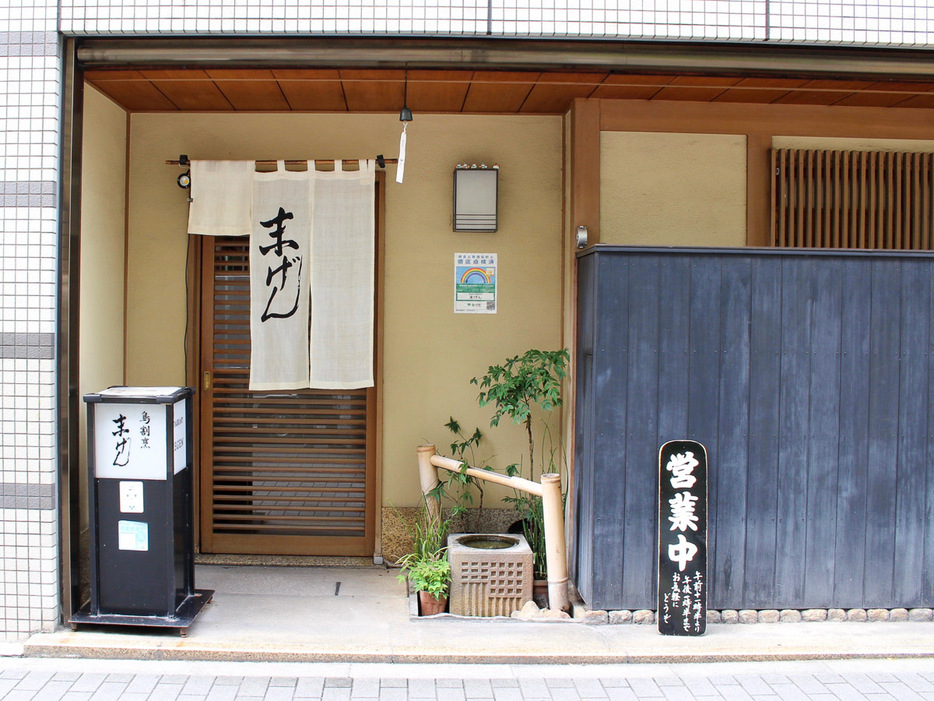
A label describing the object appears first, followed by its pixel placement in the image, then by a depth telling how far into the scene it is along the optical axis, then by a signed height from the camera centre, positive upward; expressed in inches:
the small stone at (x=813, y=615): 207.0 -79.2
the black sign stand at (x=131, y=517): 194.1 -48.0
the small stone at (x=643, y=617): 206.2 -79.9
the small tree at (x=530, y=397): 226.4 -15.0
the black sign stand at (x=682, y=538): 198.2 -54.3
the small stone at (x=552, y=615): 208.8 -81.0
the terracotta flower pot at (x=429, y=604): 212.2 -79.1
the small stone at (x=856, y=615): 207.3 -79.2
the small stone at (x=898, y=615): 207.8 -79.2
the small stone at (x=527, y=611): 210.4 -80.5
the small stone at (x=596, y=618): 205.5 -80.1
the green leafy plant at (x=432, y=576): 208.8 -69.7
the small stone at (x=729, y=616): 206.1 -79.5
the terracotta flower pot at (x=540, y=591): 222.7 -78.9
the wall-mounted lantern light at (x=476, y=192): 250.4 +59.0
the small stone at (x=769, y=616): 206.7 -79.5
